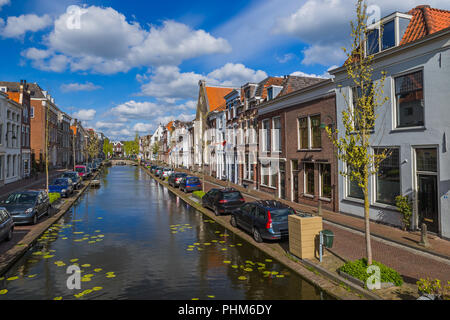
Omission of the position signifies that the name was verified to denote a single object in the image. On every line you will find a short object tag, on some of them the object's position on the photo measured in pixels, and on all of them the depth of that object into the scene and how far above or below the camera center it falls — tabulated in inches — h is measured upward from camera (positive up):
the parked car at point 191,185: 1133.6 -93.8
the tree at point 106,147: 5625.0 +279.6
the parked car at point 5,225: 438.1 -92.3
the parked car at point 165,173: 1732.0 -71.6
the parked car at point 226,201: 674.8 -94.5
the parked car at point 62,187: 980.6 -80.0
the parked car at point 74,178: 1201.7 -64.1
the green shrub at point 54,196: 801.6 -94.3
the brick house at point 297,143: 721.0 +43.6
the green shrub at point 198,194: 918.4 -106.8
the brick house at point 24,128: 1567.4 +190.4
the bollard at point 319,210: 645.9 -113.8
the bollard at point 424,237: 421.7 -115.2
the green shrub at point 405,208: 503.2 -89.1
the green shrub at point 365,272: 292.7 -115.9
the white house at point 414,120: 459.5 +60.9
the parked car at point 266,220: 450.6 -96.0
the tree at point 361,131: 317.1 +28.9
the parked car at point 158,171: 1833.2 -64.6
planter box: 379.6 -98.6
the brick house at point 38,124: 2009.1 +266.3
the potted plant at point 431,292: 238.3 -111.6
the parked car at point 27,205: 565.3 -83.1
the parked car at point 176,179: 1299.2 -80.7
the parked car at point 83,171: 1643.1 -49.0
